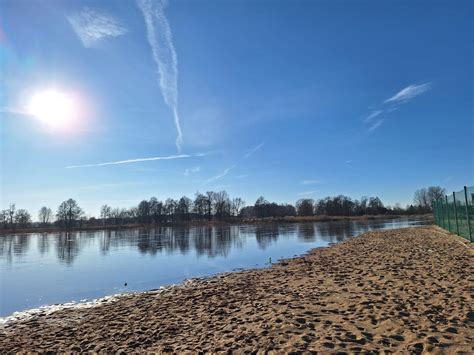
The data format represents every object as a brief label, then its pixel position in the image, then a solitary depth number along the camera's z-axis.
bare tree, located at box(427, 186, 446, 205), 117.04
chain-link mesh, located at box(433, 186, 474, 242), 15.50
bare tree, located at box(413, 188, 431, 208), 124.50
